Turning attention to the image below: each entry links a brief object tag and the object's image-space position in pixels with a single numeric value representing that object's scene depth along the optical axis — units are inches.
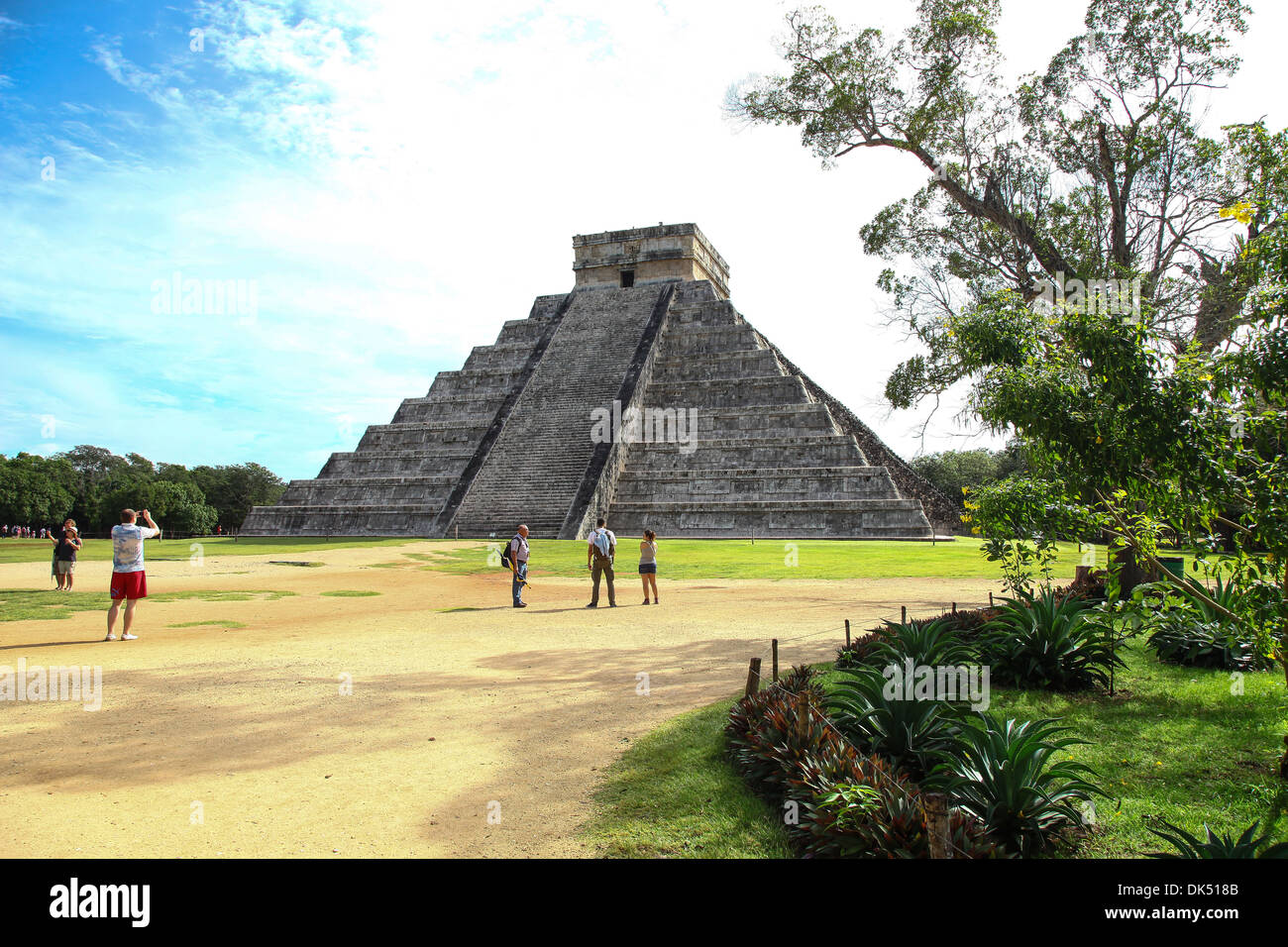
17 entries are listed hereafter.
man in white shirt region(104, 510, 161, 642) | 352.2
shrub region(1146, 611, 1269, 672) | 284.0
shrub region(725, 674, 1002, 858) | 135.0
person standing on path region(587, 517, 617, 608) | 483.2
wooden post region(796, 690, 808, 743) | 176.1
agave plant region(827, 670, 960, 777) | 189.5
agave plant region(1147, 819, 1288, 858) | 126.6
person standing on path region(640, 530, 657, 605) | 509.0
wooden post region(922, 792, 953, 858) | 124.1
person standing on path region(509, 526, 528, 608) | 490.9
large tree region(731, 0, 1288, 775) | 171.6
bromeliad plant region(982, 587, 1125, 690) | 267.9
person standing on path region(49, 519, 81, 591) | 534.9
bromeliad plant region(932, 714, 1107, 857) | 150.9
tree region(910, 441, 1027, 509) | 2623.0
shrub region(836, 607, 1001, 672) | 278.2
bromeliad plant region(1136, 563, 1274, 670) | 206.4
